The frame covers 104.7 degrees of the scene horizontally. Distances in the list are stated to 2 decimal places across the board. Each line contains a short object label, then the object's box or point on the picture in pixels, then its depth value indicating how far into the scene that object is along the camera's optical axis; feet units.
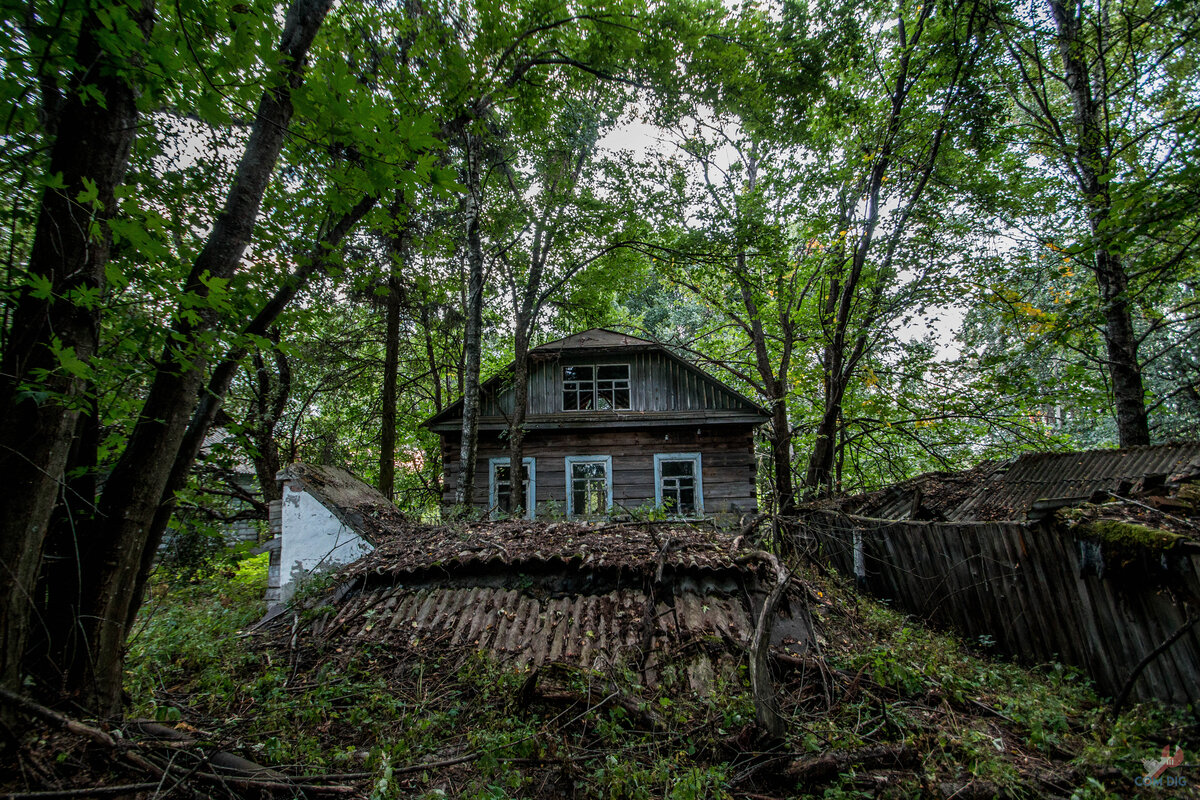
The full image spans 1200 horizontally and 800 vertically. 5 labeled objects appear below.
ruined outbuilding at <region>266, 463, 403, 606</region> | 21.36
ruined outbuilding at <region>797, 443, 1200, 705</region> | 12.24
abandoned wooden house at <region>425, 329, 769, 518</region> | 42.06
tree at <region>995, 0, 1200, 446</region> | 19.10
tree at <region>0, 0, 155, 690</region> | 6.98
